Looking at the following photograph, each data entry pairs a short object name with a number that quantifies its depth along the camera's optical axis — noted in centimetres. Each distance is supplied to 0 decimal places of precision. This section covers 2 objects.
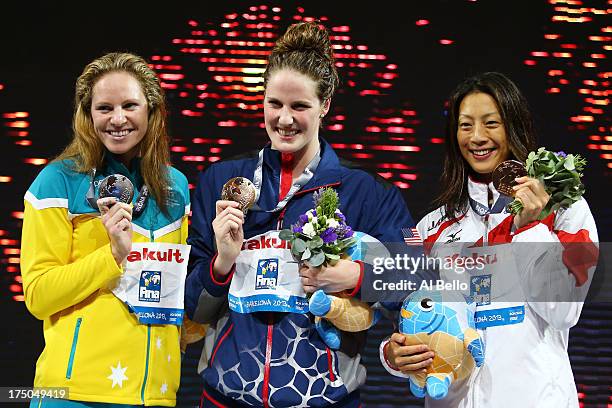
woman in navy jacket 504
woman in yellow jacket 527
